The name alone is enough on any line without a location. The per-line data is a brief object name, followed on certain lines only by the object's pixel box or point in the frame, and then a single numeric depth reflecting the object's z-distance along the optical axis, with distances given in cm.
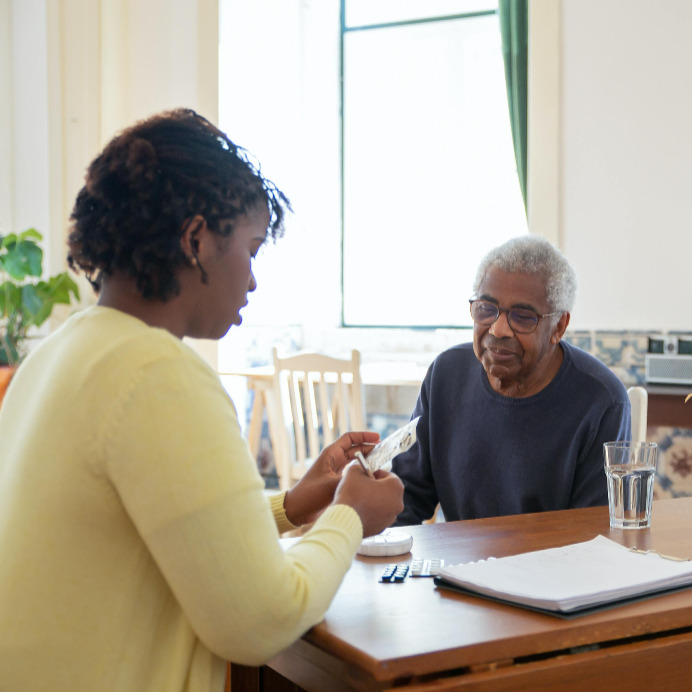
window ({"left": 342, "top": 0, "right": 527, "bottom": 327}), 512
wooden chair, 371
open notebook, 106
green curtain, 440
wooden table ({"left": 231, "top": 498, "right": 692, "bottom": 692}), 93
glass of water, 151
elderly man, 182
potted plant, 370
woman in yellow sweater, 87
